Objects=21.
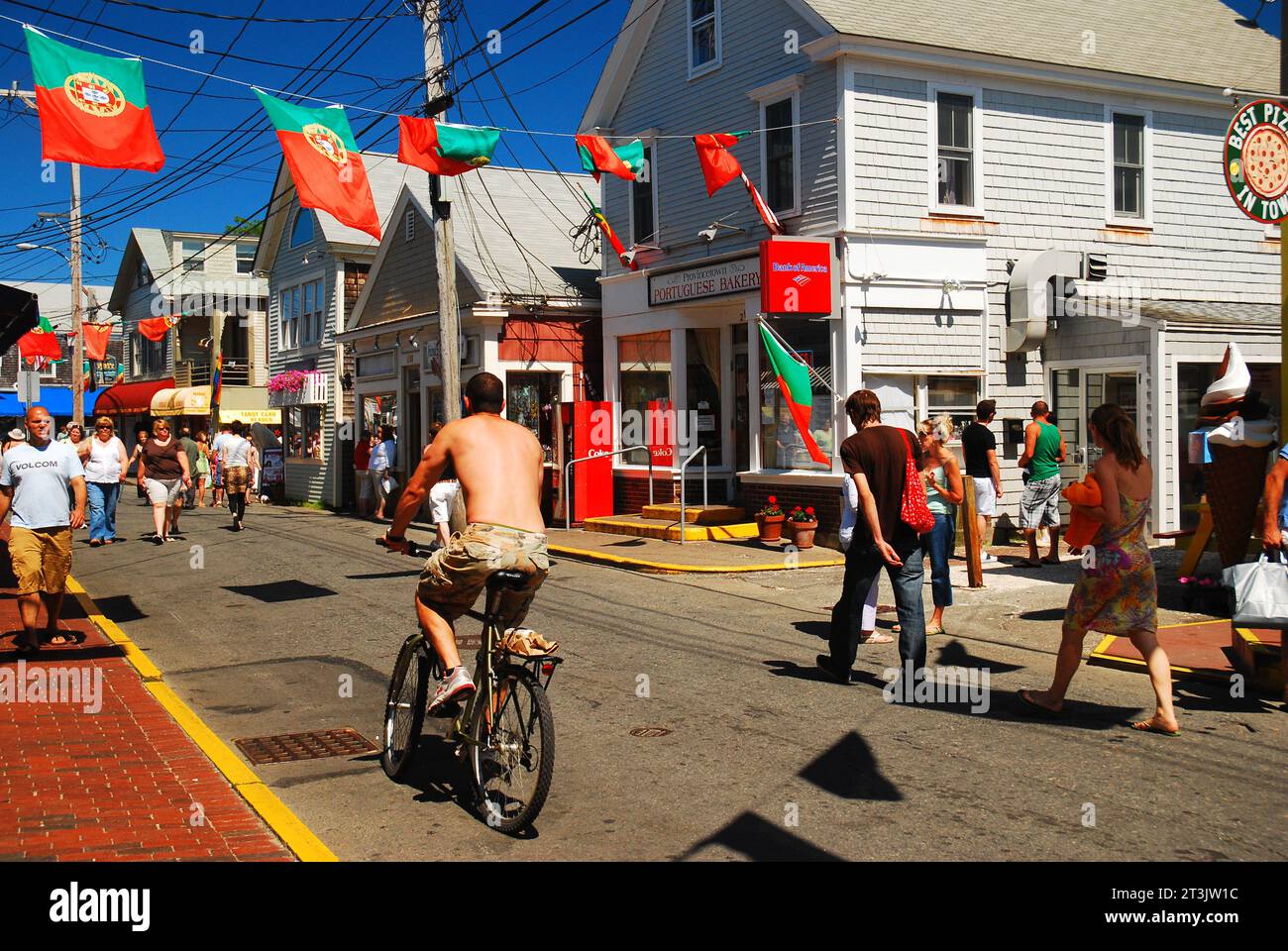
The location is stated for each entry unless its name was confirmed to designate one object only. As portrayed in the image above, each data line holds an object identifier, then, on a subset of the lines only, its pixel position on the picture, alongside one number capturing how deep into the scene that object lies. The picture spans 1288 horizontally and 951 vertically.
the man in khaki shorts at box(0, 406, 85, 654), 8.88
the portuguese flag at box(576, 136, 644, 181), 16.05
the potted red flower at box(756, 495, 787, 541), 15.81
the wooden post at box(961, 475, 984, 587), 11.55
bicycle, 4.92
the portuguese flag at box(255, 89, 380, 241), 13.29
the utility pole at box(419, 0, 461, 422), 15.36
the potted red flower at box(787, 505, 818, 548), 15.42
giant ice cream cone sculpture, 9.67
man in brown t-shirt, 7.79
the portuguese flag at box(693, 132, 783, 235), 16.03
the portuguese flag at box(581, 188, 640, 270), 19.13
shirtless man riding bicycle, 5.16
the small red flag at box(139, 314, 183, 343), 35.69
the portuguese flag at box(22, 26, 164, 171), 11.71
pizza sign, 9.51
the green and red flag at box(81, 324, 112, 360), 36.88
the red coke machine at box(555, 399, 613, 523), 19.48
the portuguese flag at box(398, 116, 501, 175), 14.09
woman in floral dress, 6.60
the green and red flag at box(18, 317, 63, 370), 35.03
